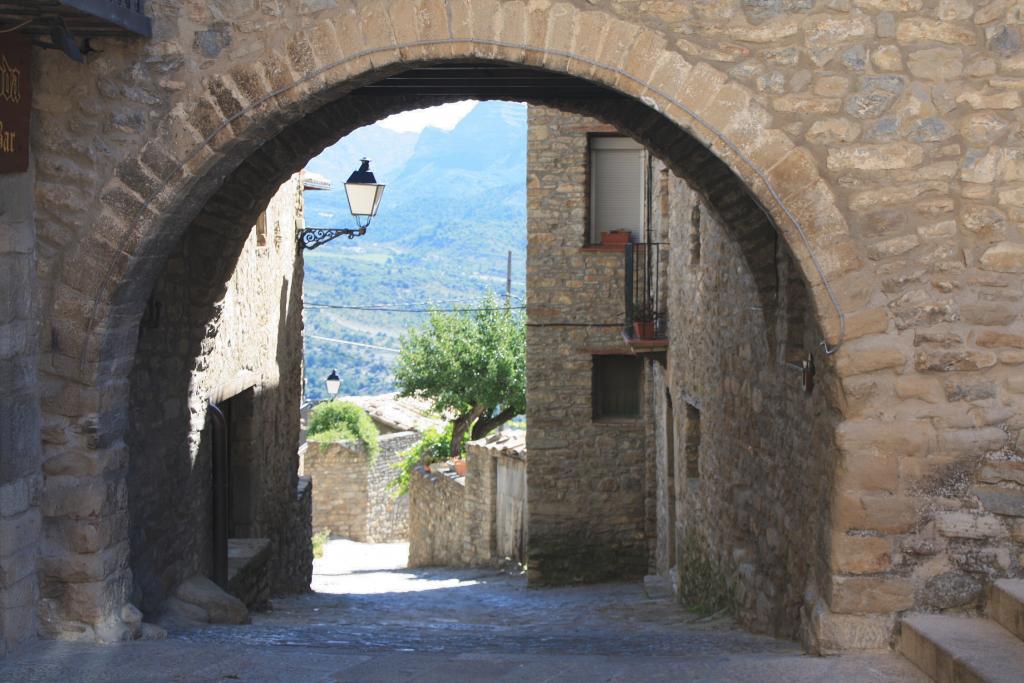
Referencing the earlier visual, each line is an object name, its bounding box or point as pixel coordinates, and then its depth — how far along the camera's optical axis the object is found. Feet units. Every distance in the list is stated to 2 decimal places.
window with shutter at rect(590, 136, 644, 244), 44.50
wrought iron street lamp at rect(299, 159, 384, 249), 33.88
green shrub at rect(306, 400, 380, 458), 82.02
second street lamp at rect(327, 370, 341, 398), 77.71
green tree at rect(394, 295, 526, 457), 73.05
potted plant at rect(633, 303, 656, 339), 35.91
